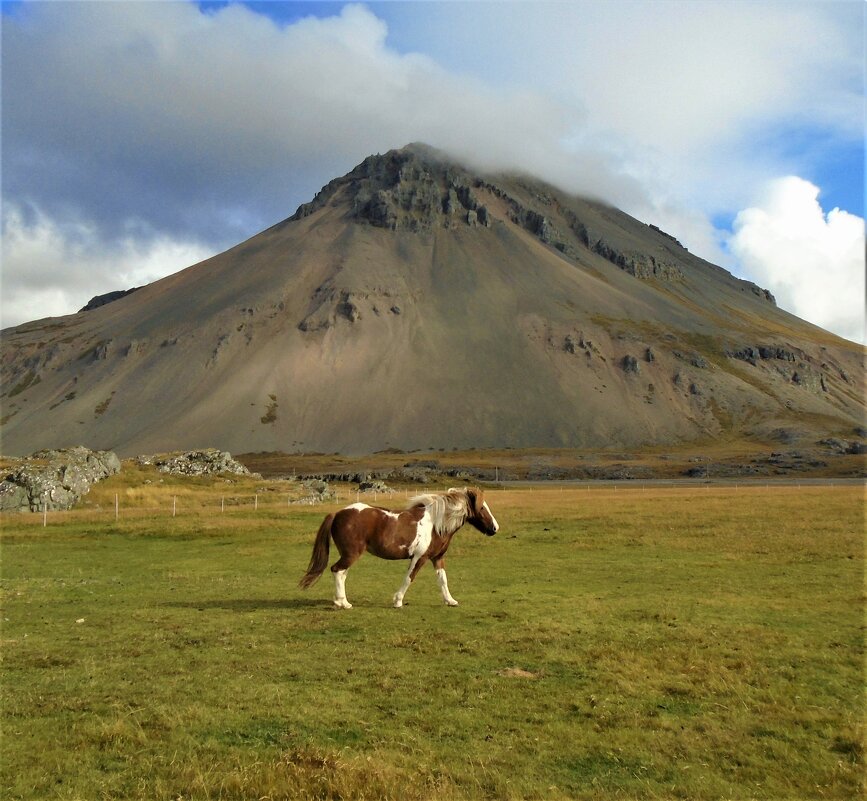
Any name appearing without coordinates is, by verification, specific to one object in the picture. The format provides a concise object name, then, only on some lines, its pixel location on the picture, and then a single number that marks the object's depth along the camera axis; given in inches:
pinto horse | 694.5
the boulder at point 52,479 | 2047.2
